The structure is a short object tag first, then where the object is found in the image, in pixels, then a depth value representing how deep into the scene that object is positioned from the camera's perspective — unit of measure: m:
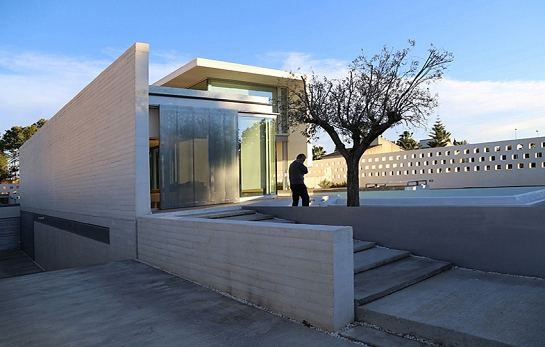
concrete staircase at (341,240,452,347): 3.57
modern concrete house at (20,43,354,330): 4.09
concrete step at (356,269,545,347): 3.22
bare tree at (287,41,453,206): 8.18
